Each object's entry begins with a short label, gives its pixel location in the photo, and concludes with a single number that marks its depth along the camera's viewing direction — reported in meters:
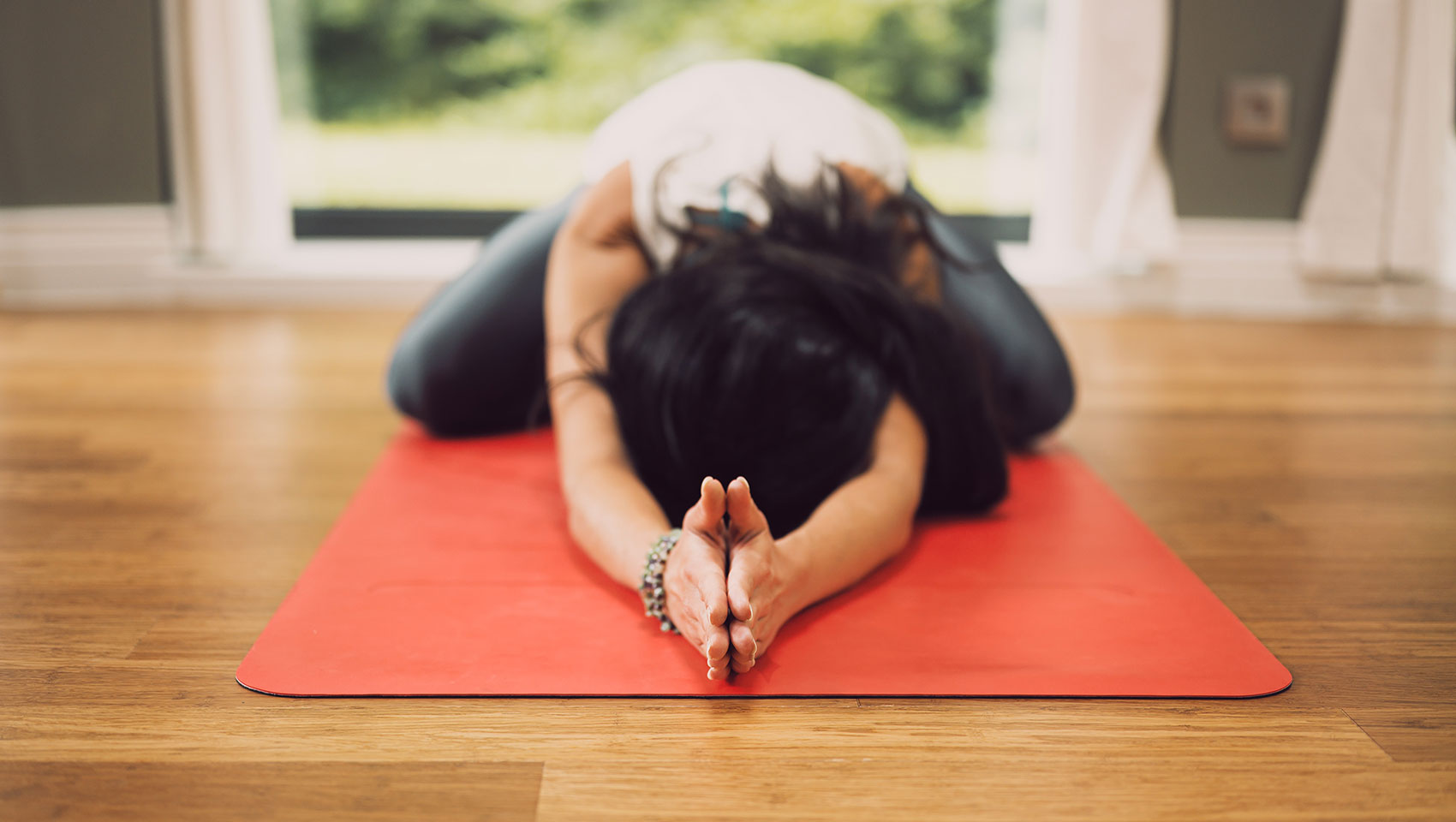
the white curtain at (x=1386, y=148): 2.74
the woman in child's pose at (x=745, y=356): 1.12
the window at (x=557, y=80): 3.30
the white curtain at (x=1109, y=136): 2.81
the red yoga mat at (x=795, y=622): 1.02
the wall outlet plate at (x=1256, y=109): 2.91
